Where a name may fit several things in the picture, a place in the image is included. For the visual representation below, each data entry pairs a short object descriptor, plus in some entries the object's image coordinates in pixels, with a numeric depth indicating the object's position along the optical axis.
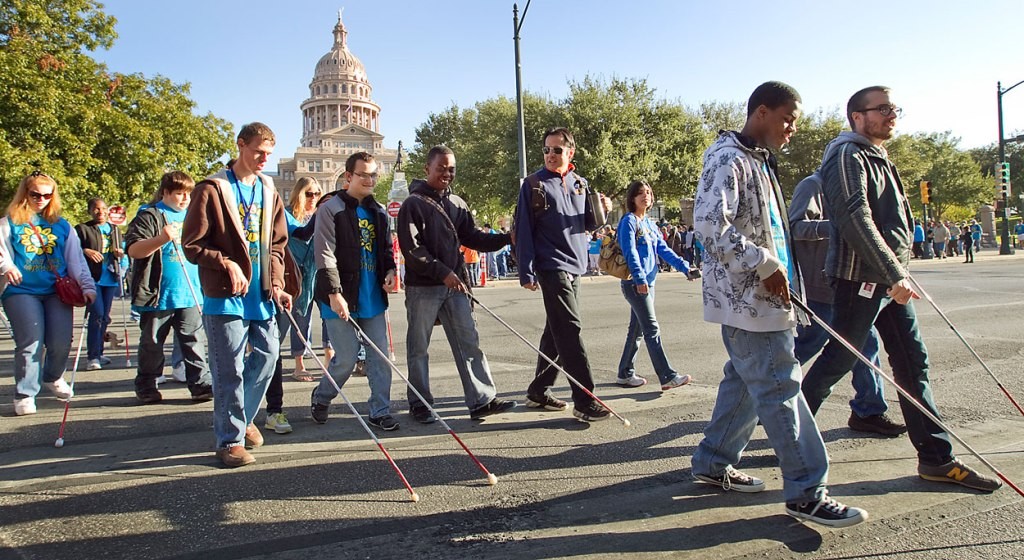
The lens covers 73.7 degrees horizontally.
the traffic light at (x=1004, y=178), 28.34
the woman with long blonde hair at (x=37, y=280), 5.62
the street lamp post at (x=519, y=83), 18.78
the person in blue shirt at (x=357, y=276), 4.97
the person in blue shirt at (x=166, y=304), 5.99
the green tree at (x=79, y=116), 18.36
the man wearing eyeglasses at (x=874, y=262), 3.43
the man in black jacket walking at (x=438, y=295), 5.05
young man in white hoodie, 2.95
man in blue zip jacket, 4.89
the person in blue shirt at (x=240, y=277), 4.00
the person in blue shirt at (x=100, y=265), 7.82
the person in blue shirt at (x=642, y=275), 5.80
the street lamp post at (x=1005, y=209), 28.41
